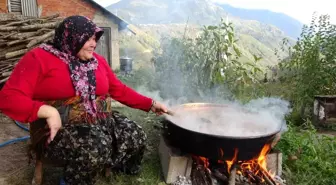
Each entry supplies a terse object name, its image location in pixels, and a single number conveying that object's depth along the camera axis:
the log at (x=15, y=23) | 6.79
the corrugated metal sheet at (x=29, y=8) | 11.20
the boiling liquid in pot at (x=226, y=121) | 2.97
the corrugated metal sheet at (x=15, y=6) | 10.75
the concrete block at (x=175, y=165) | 3.07
